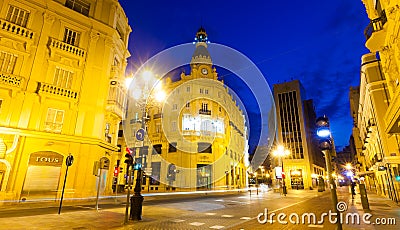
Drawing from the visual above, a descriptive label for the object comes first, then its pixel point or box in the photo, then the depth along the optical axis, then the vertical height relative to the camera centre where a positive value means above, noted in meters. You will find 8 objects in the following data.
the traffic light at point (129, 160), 9.62 +0.57
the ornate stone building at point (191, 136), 36.78 +6.78
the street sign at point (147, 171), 11.33 +0.12
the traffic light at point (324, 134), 6.35 +1.26
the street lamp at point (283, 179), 27.77 -0.30
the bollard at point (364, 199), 13.52 -1.25
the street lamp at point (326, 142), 6.32 +1.05
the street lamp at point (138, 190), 9.41 -0.76
